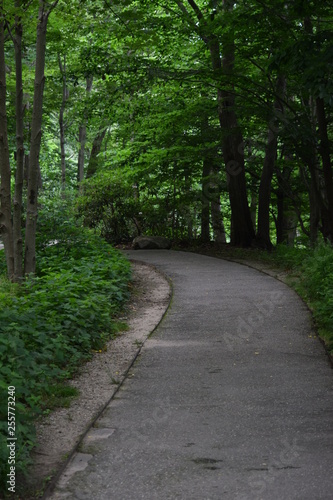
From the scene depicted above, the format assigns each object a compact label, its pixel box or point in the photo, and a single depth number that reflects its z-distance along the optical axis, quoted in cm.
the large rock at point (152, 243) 2306
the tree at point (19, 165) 1080
